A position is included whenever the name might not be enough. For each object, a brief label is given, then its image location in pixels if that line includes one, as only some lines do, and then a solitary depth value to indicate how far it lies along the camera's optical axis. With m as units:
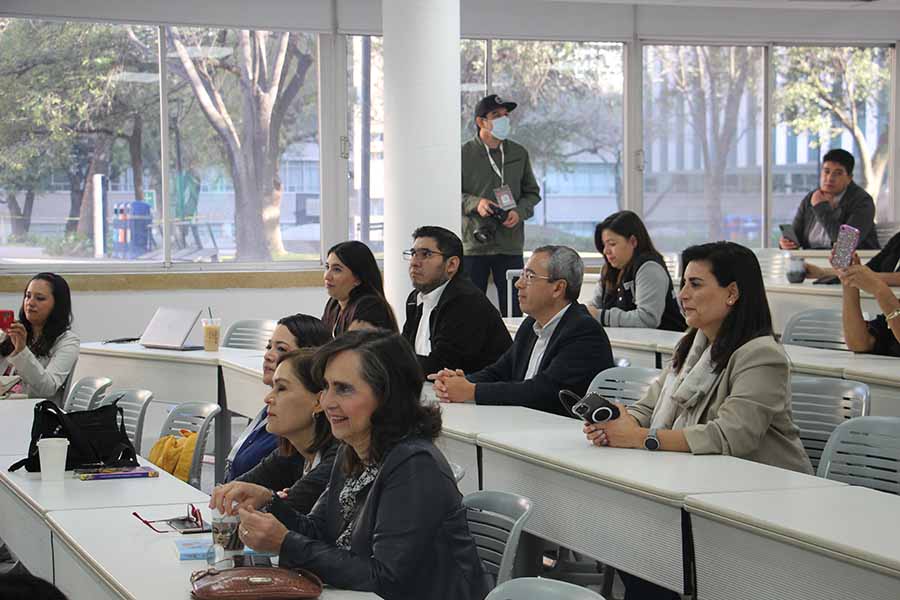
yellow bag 4.71
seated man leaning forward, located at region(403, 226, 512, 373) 5.61
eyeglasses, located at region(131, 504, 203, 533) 3.18
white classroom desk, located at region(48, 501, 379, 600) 2.64
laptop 7.21
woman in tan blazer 3.63
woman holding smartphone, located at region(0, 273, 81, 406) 6.31
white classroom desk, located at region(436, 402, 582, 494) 4.10
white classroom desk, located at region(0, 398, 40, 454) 4.59
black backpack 4.01
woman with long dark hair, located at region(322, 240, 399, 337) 6.04
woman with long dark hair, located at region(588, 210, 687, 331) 6.61
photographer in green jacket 8.43
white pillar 7.21
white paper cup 3.83
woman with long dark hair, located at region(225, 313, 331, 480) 3.94
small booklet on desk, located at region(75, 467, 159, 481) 3.89
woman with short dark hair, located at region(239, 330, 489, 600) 2.69
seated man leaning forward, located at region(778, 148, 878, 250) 9.07
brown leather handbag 2.46
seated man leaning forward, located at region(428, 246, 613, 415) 4.80
